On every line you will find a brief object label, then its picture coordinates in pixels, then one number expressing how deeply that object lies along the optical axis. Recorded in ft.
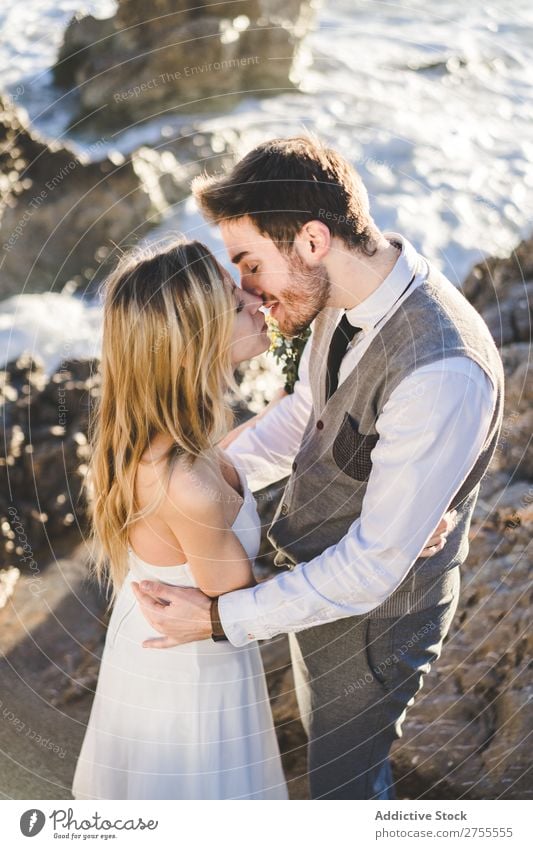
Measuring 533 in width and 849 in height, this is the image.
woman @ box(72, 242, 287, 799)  6.40
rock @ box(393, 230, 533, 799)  9.05
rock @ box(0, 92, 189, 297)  19.80
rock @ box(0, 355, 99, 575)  12.67
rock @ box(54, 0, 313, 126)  23.04
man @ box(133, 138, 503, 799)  6.26
